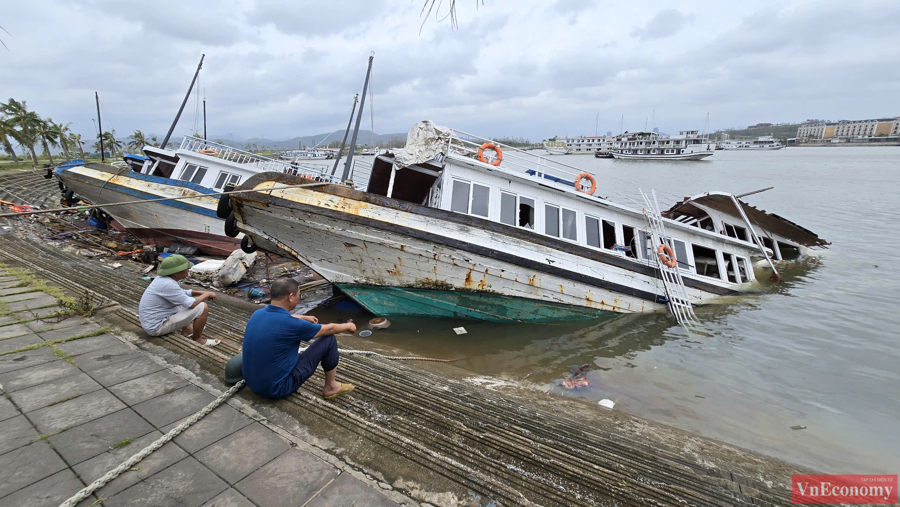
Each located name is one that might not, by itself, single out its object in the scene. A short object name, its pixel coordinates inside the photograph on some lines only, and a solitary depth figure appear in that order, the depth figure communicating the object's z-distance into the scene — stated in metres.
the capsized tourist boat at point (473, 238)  7.95
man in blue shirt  3.42
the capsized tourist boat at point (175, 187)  13.75
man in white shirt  4.78
